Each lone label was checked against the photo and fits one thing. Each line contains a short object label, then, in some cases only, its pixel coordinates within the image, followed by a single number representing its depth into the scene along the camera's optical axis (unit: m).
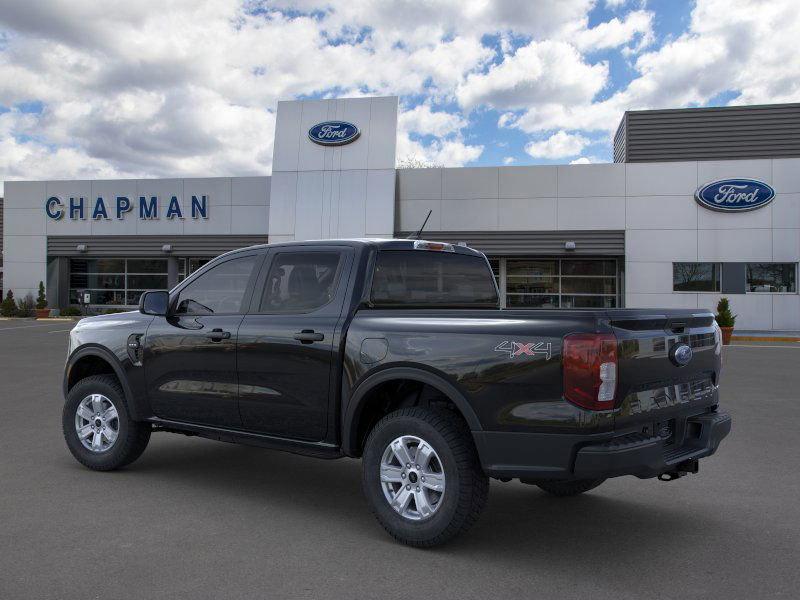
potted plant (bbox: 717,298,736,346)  21.47
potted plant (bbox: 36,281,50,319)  31.33
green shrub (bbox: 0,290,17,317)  31.62
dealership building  25.70
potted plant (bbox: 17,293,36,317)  31.55
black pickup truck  3.87
